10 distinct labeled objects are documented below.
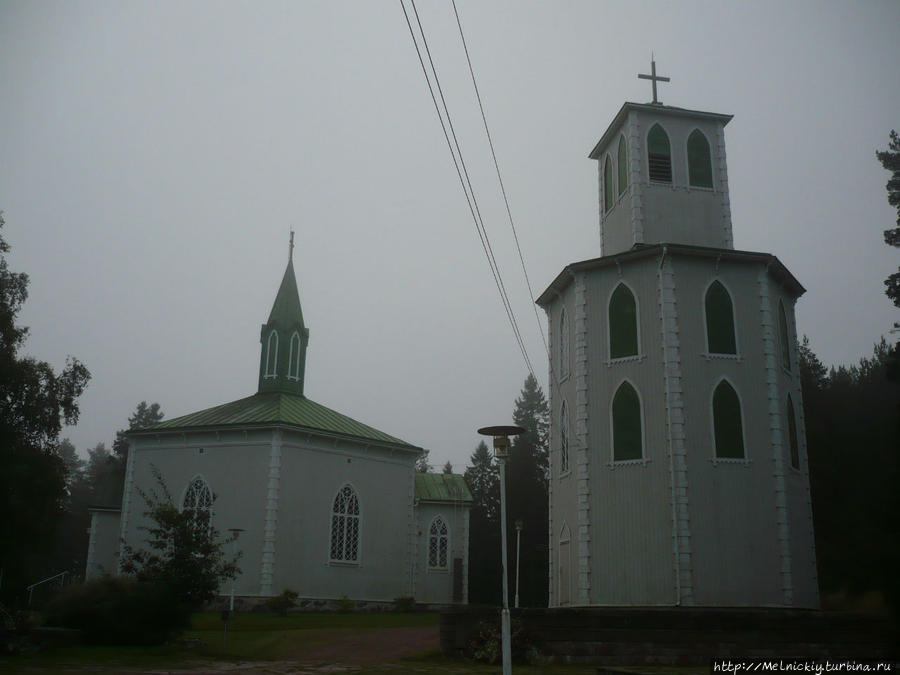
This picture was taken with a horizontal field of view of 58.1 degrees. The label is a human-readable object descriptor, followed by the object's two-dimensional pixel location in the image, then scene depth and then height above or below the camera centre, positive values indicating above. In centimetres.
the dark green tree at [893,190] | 2961 +1311
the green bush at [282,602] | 2836 -169
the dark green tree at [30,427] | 2616 +413
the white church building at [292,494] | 3061 +225
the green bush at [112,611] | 1781 -129
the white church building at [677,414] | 2014 +371
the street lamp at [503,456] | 1168 +149
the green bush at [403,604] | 3288 -194
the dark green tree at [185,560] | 1914 -20
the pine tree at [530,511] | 5350 +309
